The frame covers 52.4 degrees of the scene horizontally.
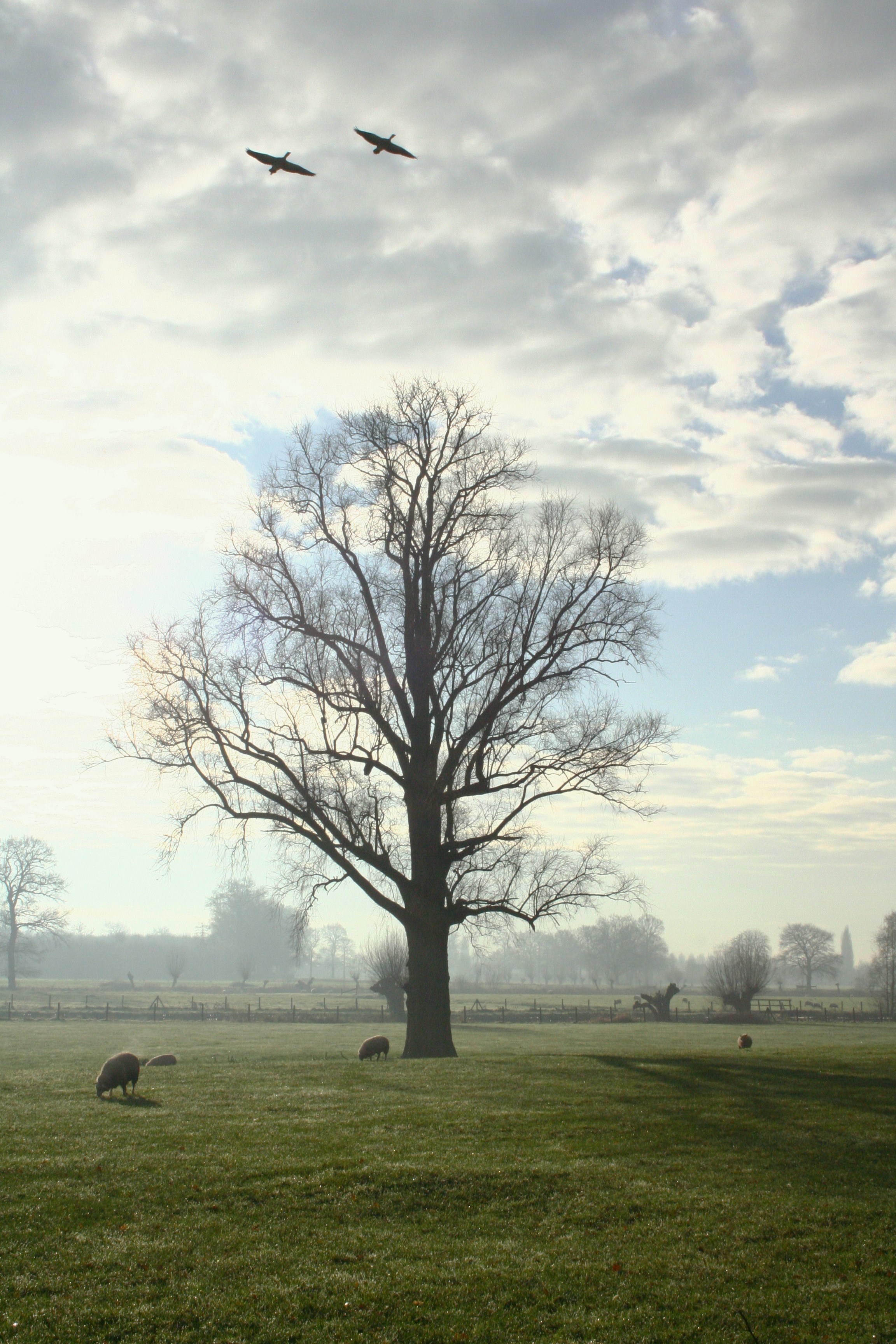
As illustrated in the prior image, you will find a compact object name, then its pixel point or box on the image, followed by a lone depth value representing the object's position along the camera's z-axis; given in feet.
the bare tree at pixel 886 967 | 236.63
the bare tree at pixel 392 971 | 196.95
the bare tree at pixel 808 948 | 471.62
